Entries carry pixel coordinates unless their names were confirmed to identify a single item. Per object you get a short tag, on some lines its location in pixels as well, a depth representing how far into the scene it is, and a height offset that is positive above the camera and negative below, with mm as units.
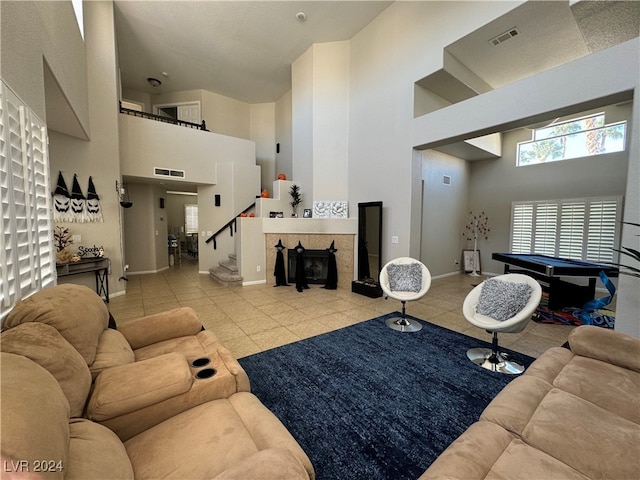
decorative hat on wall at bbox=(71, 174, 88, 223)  4461 +309
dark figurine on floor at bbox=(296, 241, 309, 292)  5527 -1011
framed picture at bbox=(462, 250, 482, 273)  7152 -995
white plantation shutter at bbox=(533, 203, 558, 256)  6020 -82
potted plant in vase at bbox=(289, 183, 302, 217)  6598 +642
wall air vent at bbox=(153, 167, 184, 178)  6090 +1160
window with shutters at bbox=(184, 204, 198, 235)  11695 +156
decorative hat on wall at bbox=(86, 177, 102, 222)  4625 +296
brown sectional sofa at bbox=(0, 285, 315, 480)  742 -788
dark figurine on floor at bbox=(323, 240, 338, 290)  5625 -1095
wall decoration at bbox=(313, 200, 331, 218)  6055 +322
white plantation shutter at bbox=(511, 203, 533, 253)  6402 -72
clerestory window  5266 +1862
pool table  3904 -840
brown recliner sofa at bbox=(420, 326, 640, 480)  1035 -948
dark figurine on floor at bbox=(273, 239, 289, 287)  5824 -1096
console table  3947 -778
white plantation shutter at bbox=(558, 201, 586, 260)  5621 -97
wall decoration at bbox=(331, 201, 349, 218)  6000 +322
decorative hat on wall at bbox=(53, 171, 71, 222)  4277 +301
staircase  5797 -1214
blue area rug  1623 -1420
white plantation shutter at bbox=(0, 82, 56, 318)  1682 +115
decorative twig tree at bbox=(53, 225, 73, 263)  4050 -362
